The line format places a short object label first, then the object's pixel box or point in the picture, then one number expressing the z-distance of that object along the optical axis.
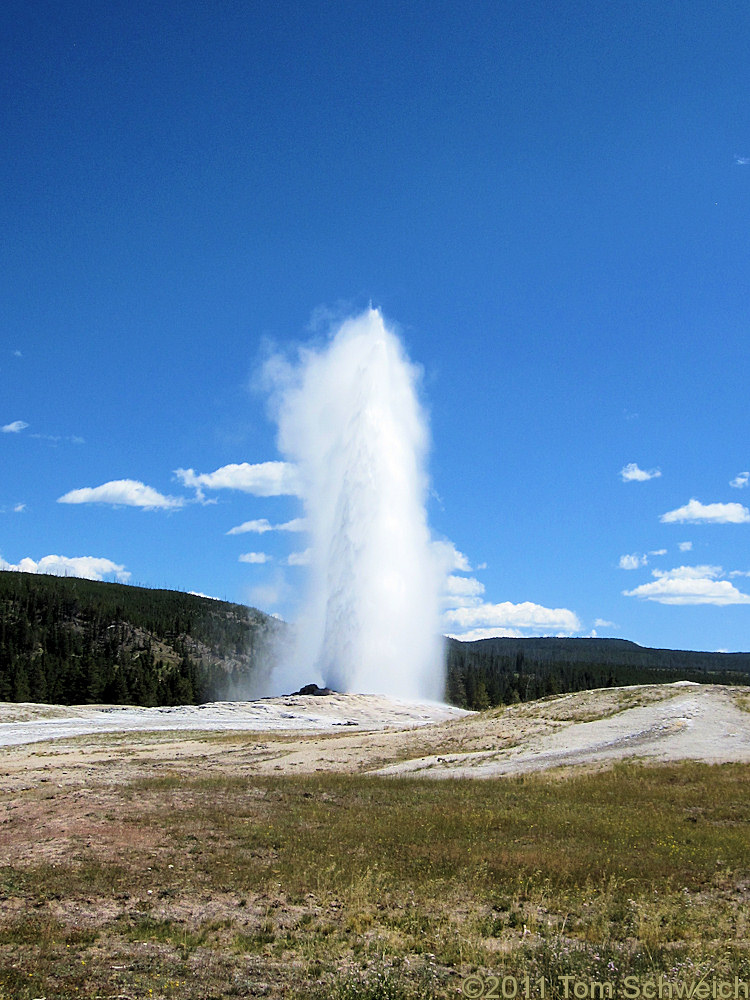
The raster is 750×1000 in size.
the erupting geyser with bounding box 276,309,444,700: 80.69
